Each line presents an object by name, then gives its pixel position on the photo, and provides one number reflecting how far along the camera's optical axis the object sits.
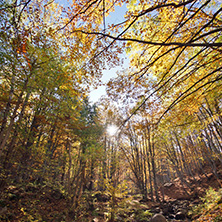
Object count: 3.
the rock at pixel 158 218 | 6.69
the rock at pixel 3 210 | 4.37
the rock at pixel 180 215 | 7.82
